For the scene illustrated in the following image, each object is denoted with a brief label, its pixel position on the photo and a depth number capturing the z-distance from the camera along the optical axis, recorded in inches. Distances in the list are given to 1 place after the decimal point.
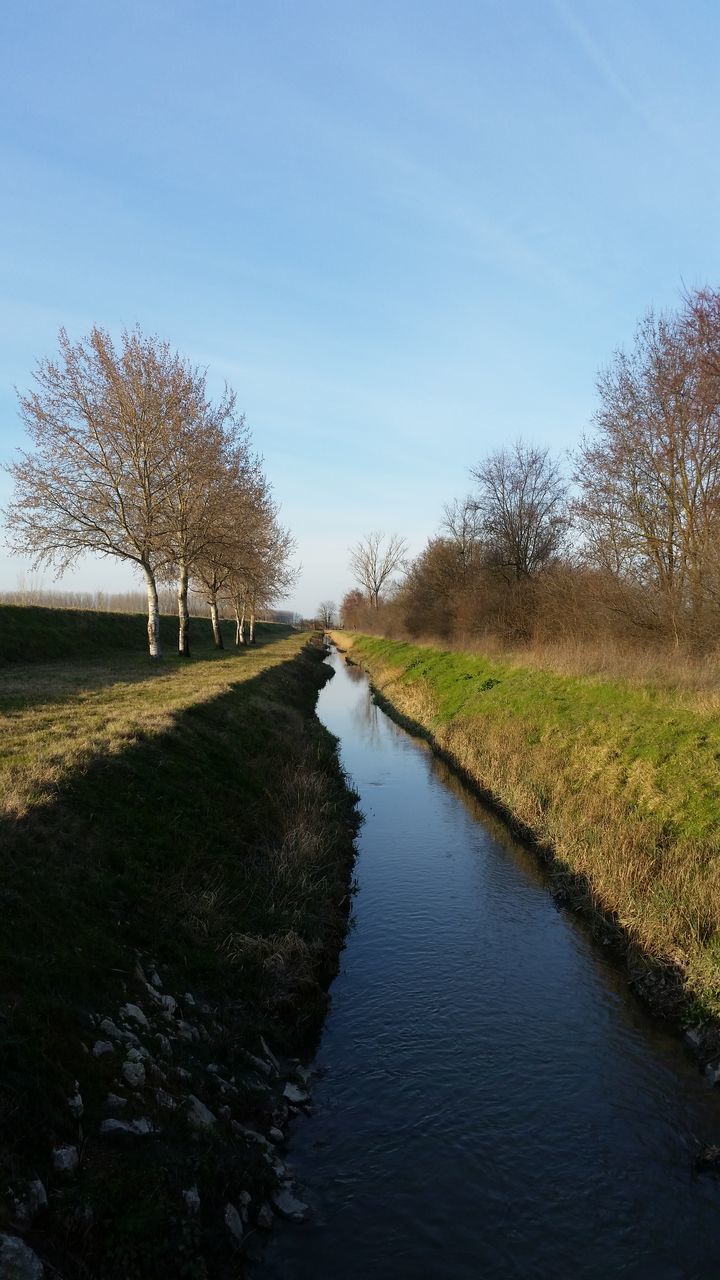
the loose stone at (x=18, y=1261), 132.4
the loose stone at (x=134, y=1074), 198.1
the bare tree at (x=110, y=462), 1063.6
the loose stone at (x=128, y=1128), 176.7
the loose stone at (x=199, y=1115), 201.6
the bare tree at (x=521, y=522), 1583.4
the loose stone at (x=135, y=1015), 223.3
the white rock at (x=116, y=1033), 209.3
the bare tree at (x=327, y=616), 5930.1
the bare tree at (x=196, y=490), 1164.5
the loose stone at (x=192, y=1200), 172.9
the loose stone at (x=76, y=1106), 175.2
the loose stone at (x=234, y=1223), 184.5
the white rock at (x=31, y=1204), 144.3
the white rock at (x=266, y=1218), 196.9
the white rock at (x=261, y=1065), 258.2
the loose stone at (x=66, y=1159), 159.9
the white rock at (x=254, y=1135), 220.1
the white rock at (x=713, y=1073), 270.4
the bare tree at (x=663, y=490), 837.2
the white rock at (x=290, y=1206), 203.5
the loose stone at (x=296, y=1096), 255.3
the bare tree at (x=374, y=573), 3969.0
